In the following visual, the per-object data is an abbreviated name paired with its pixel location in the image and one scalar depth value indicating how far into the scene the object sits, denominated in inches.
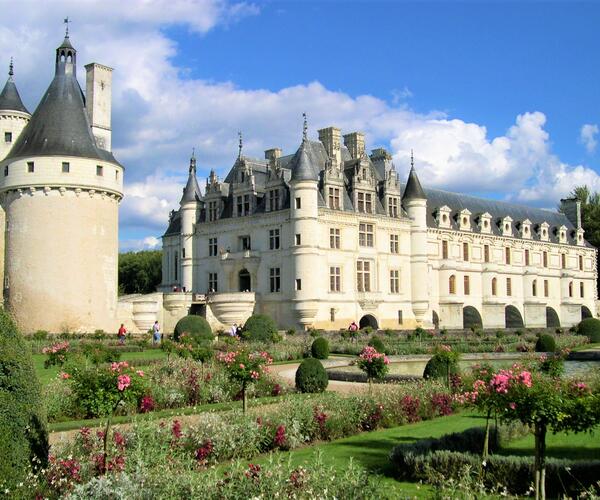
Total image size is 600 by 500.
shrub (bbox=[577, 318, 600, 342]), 1273.4
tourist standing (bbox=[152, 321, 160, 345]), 1152.9
